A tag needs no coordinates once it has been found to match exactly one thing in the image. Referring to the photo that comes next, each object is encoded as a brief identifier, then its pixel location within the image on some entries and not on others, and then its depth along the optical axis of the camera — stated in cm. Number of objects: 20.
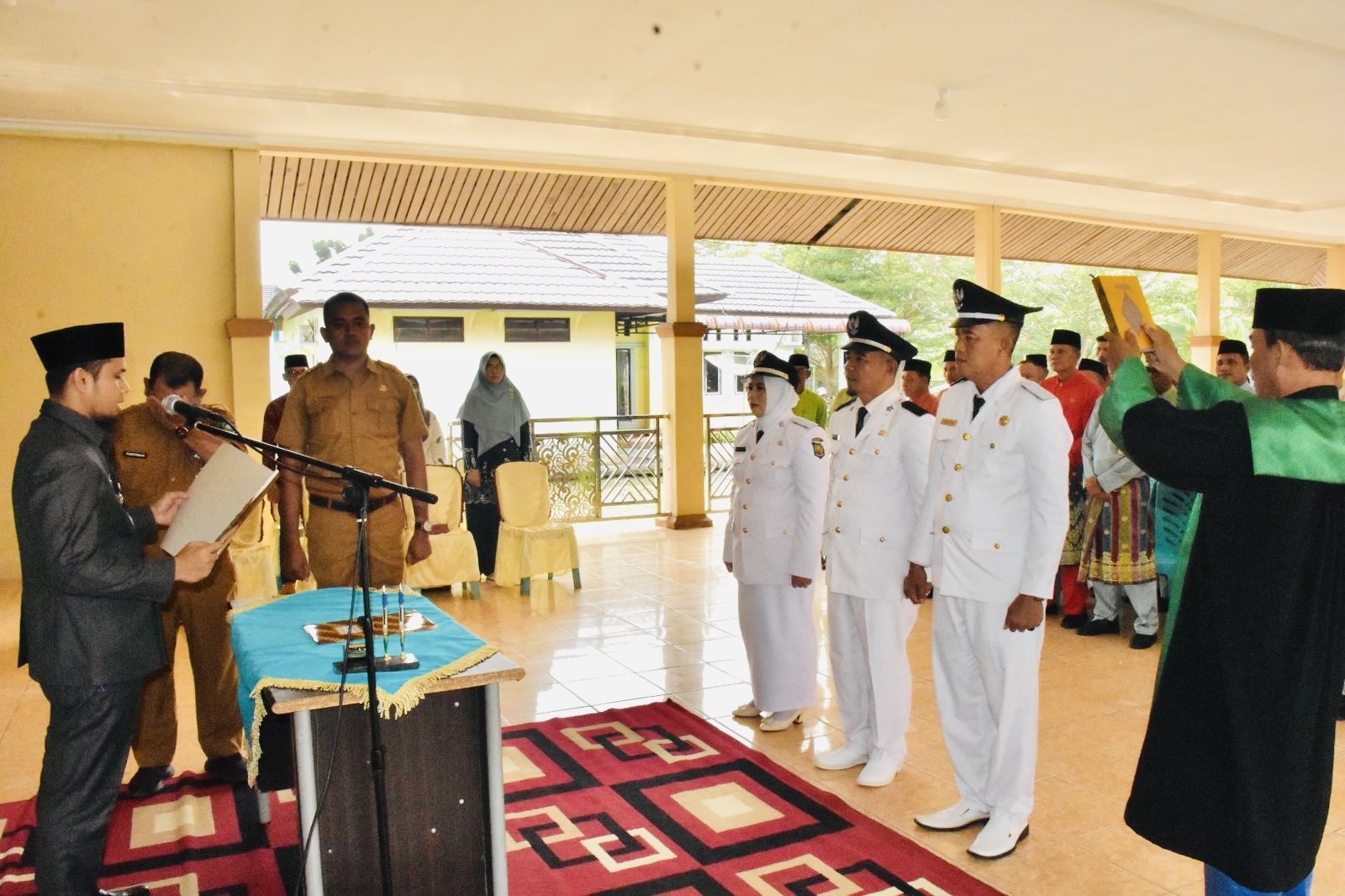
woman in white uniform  452
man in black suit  277
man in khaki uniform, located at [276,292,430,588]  394
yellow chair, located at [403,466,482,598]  734
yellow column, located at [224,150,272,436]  862
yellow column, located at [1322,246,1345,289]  1570
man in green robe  230
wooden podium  266
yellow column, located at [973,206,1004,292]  1220
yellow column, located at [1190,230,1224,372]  1432
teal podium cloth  254
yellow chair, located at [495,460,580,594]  773
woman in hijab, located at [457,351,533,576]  852
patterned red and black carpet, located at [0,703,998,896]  326
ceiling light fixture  782
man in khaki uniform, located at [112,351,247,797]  405
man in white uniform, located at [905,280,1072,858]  334
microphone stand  235
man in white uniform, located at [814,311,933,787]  404
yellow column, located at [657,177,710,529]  1055
